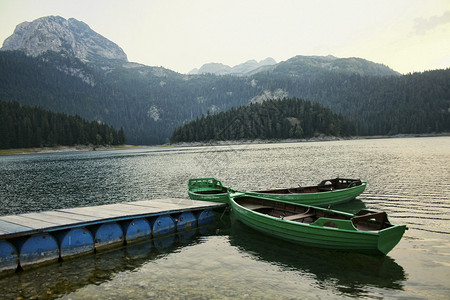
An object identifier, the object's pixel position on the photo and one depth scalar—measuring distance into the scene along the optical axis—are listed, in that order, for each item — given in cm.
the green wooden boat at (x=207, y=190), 2488
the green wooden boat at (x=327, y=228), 1359
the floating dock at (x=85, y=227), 1396
